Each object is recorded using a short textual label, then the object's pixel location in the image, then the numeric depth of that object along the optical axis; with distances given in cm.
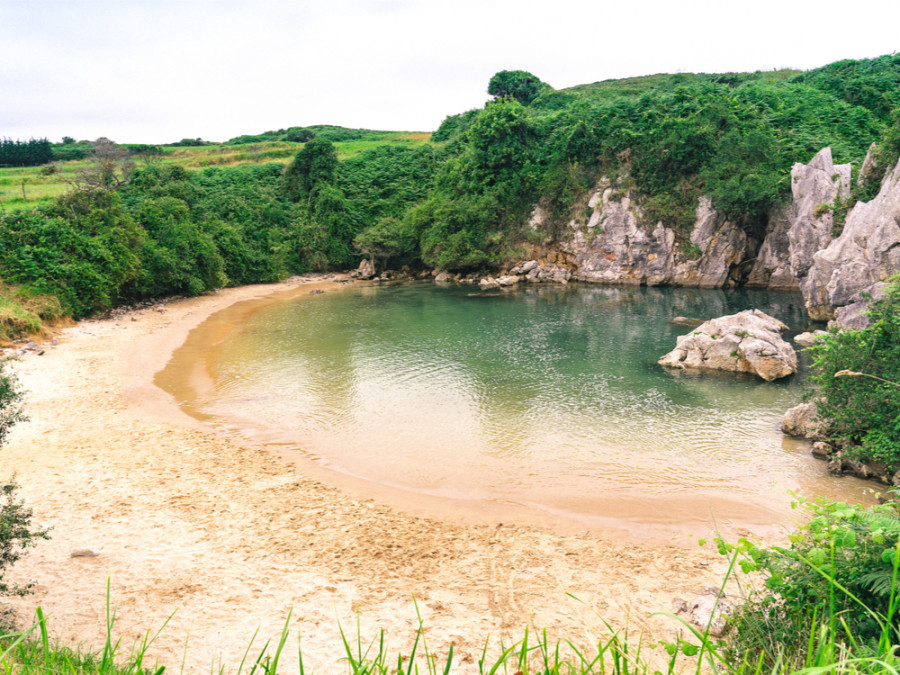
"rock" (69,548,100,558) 943
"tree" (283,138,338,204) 5900
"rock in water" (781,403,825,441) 1518
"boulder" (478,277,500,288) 4728
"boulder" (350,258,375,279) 5267
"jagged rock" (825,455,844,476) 1327
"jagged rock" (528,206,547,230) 5138
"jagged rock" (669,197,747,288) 4344
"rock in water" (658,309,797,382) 2111
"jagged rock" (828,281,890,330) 2141
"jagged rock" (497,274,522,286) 4756
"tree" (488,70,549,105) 7100
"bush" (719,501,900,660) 416
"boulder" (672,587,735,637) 723
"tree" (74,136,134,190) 4433
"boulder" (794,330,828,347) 2469
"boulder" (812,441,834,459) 1412
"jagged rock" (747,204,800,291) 4100
